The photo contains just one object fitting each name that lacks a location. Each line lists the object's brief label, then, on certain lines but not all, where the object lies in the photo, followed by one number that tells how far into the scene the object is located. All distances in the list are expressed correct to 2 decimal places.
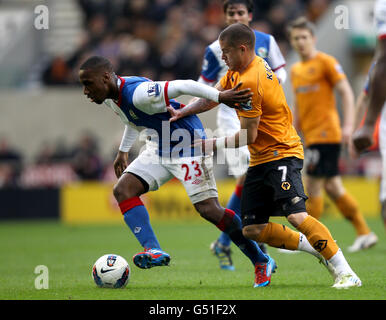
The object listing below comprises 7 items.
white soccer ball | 11.43
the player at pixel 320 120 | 17.27
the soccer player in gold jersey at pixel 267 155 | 10.48
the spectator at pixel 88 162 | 30.97
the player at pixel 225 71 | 13.75
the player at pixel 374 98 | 7.46
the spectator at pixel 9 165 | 31.41
